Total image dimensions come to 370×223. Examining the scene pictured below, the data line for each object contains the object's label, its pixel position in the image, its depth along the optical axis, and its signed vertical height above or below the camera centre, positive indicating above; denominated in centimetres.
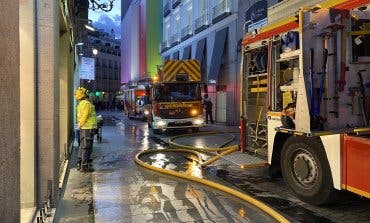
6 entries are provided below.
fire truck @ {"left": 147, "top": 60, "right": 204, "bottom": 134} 1762 +42
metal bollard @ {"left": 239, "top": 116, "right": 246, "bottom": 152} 898 -56
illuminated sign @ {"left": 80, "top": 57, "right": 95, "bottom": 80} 2280 +212
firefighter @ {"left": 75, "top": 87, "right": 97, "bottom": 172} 963 -46
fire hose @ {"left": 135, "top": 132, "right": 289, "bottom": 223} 588 -141
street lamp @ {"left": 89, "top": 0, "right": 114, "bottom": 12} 1833 +450
